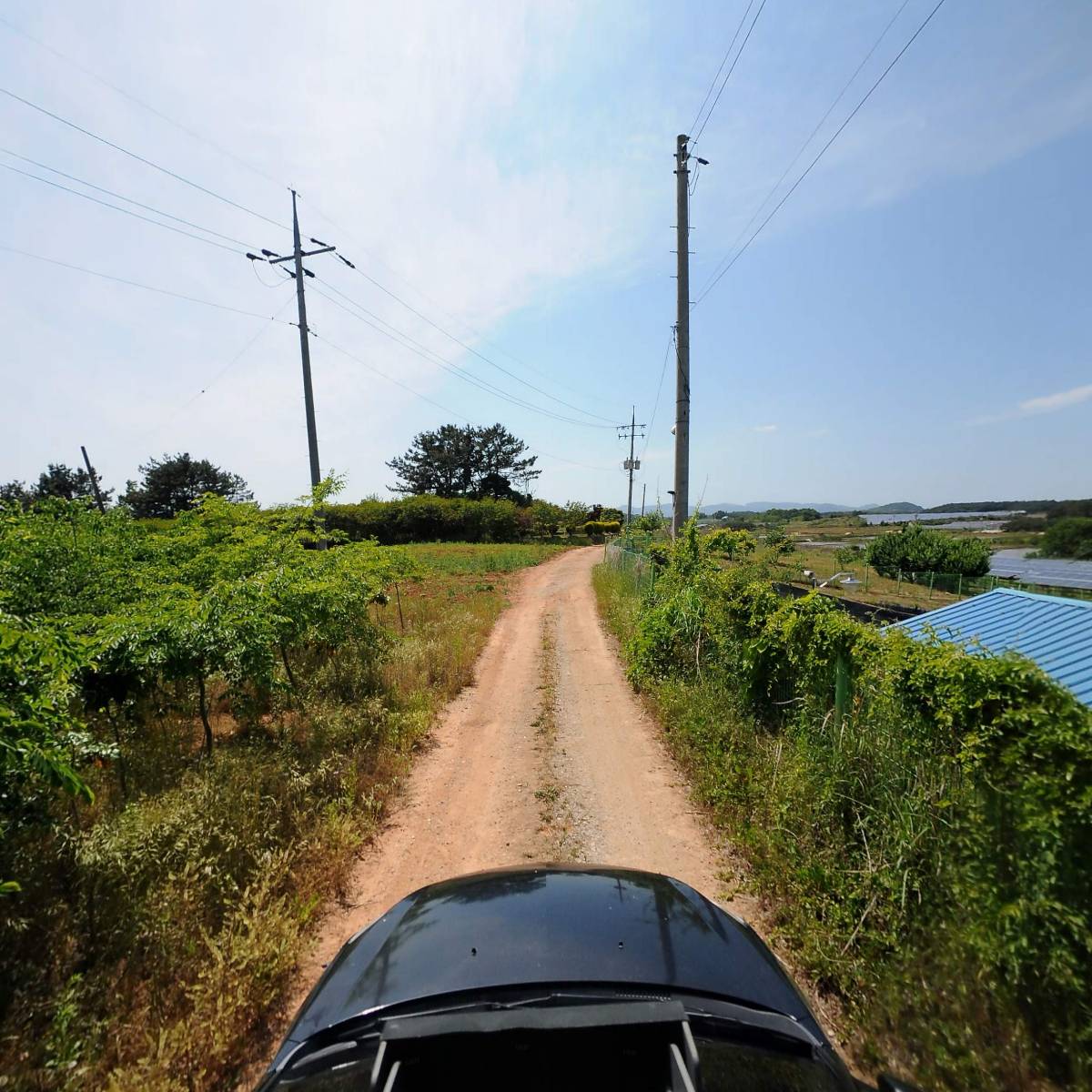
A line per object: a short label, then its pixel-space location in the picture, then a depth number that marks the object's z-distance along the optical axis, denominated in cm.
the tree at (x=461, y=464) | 6519
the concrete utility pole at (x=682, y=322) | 1135
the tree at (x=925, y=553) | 3156
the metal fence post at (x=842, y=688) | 478
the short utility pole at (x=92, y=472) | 2539
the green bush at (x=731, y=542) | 1054
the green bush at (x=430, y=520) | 4884
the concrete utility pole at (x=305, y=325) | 1459
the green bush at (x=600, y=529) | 5819
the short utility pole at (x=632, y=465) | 4294
